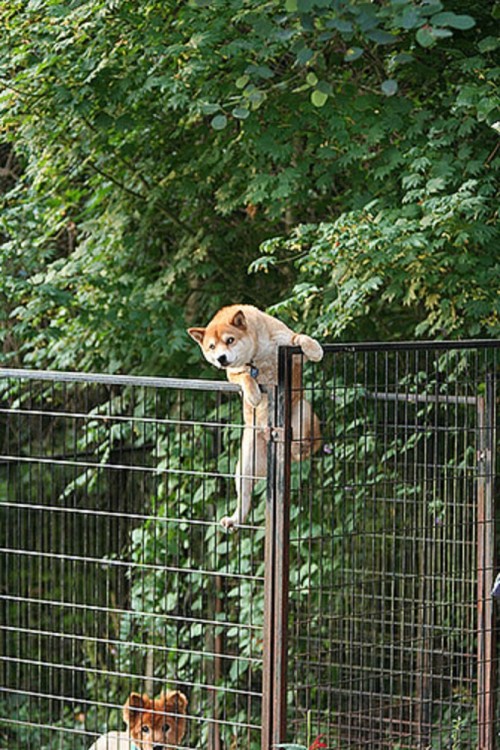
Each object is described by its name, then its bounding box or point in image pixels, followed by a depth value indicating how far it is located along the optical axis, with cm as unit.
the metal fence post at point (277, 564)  572
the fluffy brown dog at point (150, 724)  744
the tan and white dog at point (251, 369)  605
